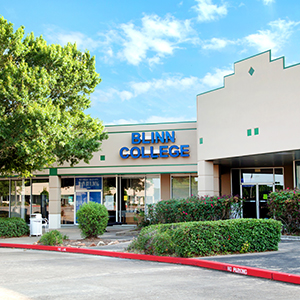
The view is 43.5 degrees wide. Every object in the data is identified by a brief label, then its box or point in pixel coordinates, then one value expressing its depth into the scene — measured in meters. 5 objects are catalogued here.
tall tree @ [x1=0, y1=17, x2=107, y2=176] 15.75
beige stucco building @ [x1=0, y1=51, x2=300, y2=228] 15.73
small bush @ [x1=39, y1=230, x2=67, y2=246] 14.80
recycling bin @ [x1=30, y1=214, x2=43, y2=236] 18.51
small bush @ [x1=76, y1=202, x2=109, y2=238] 15.40
